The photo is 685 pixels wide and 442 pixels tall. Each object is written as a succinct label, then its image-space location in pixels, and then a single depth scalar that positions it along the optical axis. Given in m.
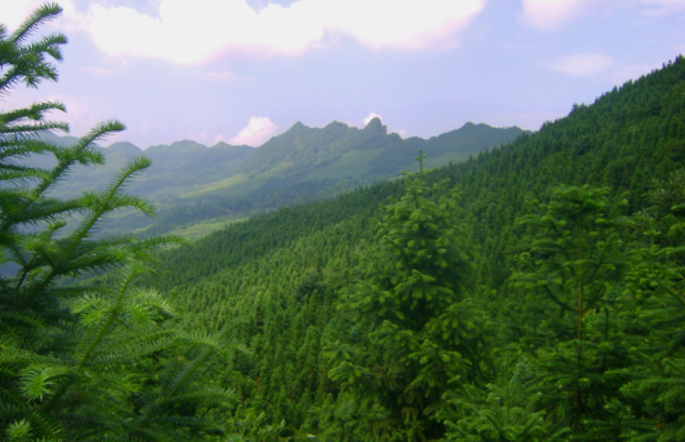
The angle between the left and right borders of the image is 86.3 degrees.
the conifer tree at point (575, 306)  4.68
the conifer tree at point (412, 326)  7.82
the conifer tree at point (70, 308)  2.03
